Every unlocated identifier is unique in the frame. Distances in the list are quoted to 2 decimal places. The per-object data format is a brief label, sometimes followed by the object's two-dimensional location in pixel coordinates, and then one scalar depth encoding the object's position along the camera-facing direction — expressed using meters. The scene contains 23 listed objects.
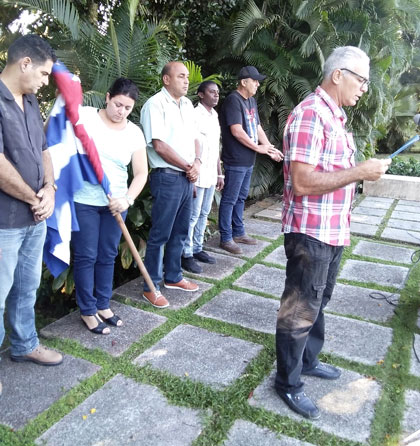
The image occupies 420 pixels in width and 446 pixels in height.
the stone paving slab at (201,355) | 2.58
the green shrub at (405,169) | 8.88
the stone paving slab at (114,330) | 2.83
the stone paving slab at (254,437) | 2.06
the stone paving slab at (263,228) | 5.39
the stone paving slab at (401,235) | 5.35
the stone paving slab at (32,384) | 2.18
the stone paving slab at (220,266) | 4.06
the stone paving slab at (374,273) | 4.05
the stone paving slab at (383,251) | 4.70
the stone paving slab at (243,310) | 3.20
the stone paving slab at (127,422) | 2.04
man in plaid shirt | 1.95
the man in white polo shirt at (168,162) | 3.24
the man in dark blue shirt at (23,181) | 2.08
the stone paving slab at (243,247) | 4.66
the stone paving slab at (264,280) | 3.81
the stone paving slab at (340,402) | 2.19
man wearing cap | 4.47
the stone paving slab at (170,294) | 3.47
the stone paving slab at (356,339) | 2.84
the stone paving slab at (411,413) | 2.20
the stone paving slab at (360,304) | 3.41
